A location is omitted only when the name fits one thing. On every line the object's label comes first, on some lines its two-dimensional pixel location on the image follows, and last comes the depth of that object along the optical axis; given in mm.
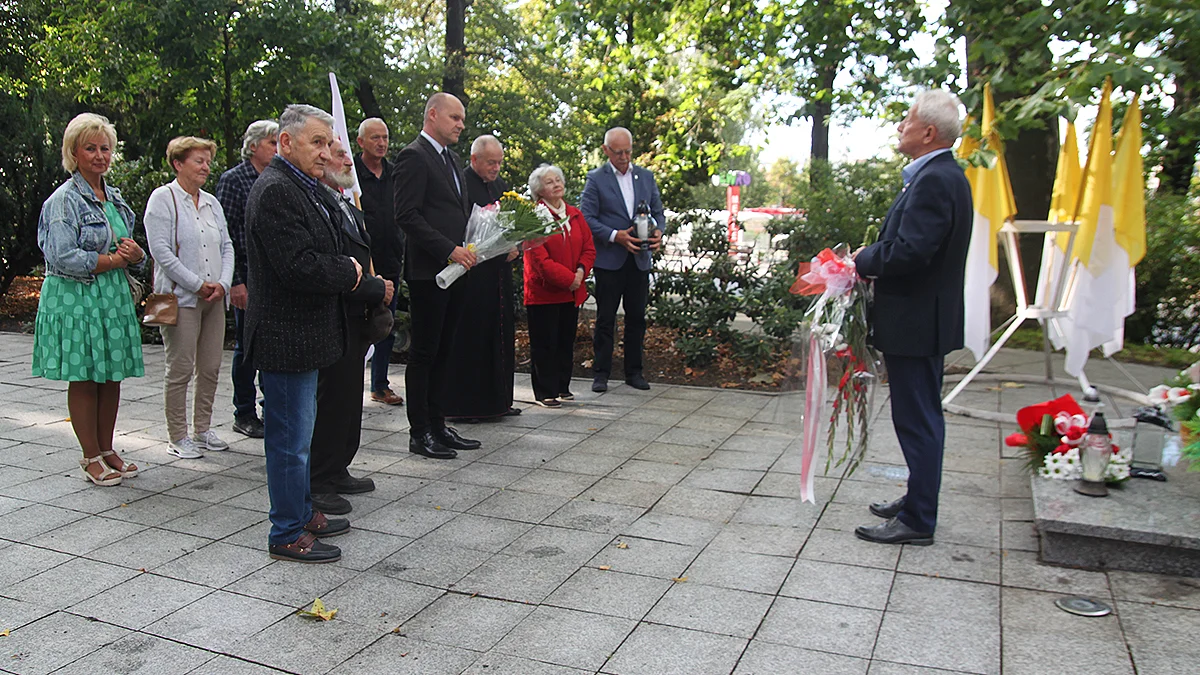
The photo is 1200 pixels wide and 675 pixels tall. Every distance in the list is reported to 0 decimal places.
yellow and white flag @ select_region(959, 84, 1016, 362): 6656
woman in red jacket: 7055
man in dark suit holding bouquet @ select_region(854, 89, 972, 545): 4113
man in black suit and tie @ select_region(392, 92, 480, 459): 5734
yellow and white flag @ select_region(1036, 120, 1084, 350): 6812
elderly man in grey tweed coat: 3867
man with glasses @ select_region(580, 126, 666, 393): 7680
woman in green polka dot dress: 4922
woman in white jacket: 5461
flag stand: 6703
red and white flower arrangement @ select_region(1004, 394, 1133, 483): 4430
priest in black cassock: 6496
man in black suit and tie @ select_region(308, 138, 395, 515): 4461
